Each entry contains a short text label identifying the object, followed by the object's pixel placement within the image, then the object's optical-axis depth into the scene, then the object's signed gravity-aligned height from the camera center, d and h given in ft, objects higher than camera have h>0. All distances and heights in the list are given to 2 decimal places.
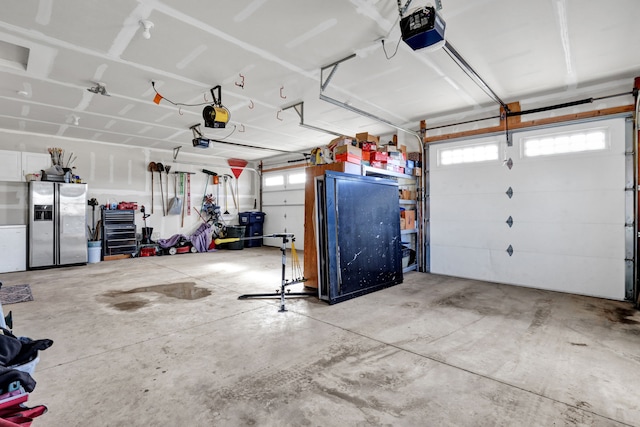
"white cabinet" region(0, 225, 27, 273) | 19.16 -1.52
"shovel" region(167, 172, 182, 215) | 28.12 +1.74
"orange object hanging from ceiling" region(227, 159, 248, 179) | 32.45 +5.97
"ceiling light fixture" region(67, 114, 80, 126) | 17.78 +6.27
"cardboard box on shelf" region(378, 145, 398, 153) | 17.92 +4.12
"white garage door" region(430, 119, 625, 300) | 13.97 +0.39
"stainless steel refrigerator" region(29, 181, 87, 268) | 20.03 -0.01
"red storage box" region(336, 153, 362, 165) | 14.49 +2.96
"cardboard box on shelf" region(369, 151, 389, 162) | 16.48 +3.40
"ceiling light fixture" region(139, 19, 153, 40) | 8.96 +5.86
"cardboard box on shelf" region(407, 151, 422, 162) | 19.85 +4.09
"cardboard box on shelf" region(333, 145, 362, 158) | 14.51 +3.36
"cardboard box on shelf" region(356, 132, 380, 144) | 17.31 +4.67
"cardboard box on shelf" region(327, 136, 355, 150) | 14.69 +3.80
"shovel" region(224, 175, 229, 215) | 31.93 +2.21
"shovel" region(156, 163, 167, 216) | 27.17 +4.27
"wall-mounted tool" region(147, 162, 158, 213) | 26.84 +4.87
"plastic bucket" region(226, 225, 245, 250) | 29.78 -1.20
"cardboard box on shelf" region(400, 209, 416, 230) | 18.88 +0.01
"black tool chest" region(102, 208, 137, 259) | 23.66 -0.77
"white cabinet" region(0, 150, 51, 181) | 20.23 +4.08
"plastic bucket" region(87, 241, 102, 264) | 22.63 -2.13
